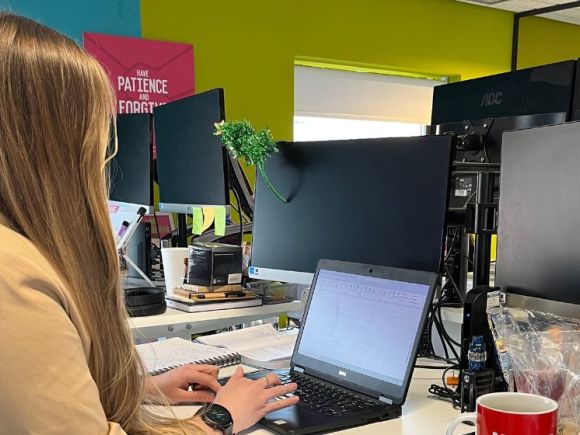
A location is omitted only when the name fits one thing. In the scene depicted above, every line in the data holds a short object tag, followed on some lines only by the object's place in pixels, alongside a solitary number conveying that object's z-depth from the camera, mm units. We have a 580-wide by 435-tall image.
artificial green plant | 1576
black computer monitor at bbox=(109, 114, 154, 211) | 2135
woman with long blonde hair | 674
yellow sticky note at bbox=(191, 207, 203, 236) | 1852
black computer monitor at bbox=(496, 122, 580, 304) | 1017
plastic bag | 883
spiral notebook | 1313
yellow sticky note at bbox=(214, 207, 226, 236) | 1751
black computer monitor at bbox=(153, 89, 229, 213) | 1748
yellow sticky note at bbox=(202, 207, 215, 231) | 1813
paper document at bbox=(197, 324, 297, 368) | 1356
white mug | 1881
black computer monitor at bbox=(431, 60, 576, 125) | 1603
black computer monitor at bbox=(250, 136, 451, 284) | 1248
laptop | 1039
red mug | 718
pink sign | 3545
